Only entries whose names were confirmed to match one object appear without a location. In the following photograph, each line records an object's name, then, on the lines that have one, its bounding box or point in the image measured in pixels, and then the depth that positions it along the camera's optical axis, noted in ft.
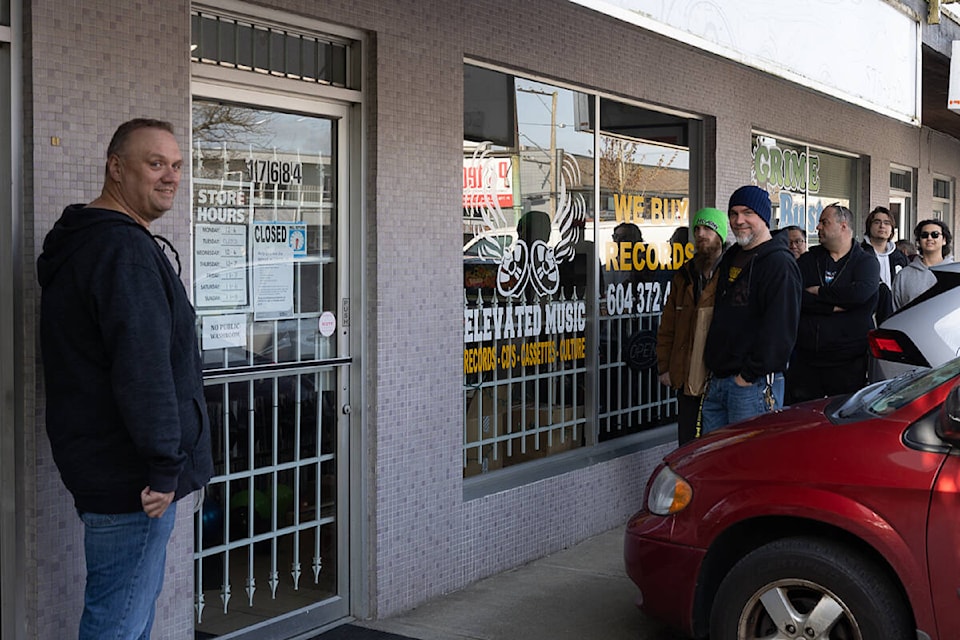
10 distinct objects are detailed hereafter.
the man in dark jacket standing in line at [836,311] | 23.22
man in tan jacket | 21.18
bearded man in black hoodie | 19.63
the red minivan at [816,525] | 12.76
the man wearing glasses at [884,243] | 28.68
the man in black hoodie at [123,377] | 10.73
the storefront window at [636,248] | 25.09
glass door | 15.89
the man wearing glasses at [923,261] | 26.94
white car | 20.34
